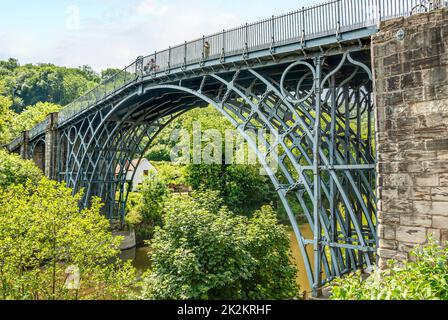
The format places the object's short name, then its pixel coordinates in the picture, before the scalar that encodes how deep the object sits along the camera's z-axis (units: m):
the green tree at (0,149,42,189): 21.89
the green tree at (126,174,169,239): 28.28
